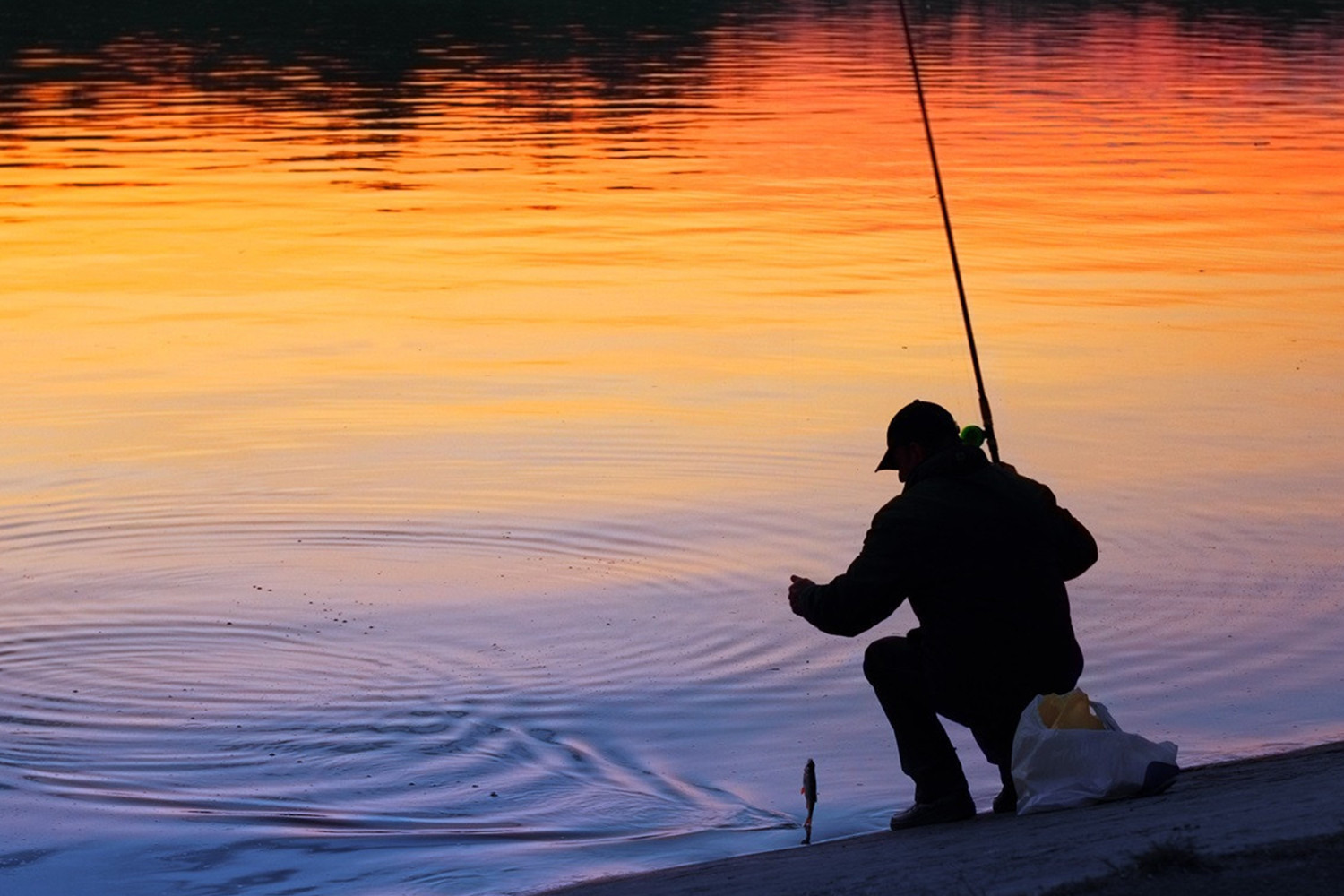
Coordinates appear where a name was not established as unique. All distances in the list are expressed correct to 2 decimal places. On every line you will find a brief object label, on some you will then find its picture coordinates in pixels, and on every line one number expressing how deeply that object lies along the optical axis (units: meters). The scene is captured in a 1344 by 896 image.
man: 10.27
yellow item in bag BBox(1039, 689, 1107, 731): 10.17
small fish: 11.28
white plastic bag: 10.16
